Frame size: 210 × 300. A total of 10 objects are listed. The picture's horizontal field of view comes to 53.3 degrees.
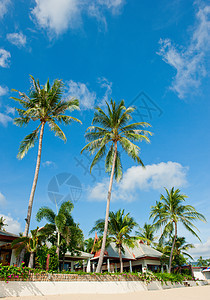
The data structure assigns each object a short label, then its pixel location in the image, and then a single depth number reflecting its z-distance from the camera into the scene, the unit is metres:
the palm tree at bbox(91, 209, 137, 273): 18.22
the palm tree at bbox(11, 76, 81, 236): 15.56
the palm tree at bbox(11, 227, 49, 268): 11.55
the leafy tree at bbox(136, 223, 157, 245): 38.84
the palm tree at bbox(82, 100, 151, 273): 17.70
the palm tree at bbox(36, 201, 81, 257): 16.91
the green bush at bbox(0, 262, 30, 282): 8.84
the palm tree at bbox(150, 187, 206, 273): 23.75
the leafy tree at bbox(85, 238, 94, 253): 35.41
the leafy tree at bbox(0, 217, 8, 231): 40.99
